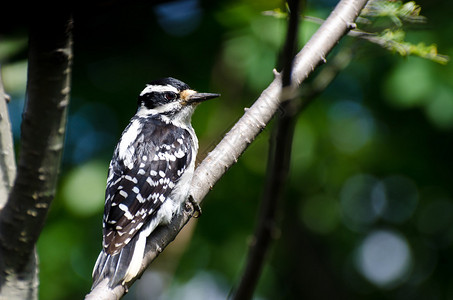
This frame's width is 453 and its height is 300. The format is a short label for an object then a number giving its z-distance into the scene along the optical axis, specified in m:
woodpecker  6.13
